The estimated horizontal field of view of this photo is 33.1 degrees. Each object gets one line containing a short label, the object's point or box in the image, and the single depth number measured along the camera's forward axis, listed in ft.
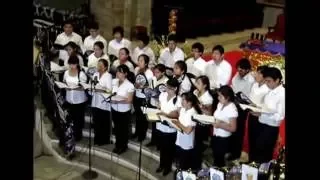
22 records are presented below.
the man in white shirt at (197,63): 22.17
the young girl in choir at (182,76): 20.31
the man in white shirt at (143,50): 24.98
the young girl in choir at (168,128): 18.84
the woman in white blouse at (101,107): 21.15
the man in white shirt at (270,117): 17.99
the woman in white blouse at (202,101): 18.85
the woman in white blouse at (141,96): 21.08
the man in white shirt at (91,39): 26.63
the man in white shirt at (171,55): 24.30
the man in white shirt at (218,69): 21.44
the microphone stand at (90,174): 22.77
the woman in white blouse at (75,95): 21.44
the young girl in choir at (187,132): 18.12
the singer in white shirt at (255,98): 18.63
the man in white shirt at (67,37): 26.89
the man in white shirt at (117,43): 26.00
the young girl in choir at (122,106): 20.62
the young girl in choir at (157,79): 20.32
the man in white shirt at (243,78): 19.79
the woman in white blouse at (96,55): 23.29
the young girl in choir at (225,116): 17.80
